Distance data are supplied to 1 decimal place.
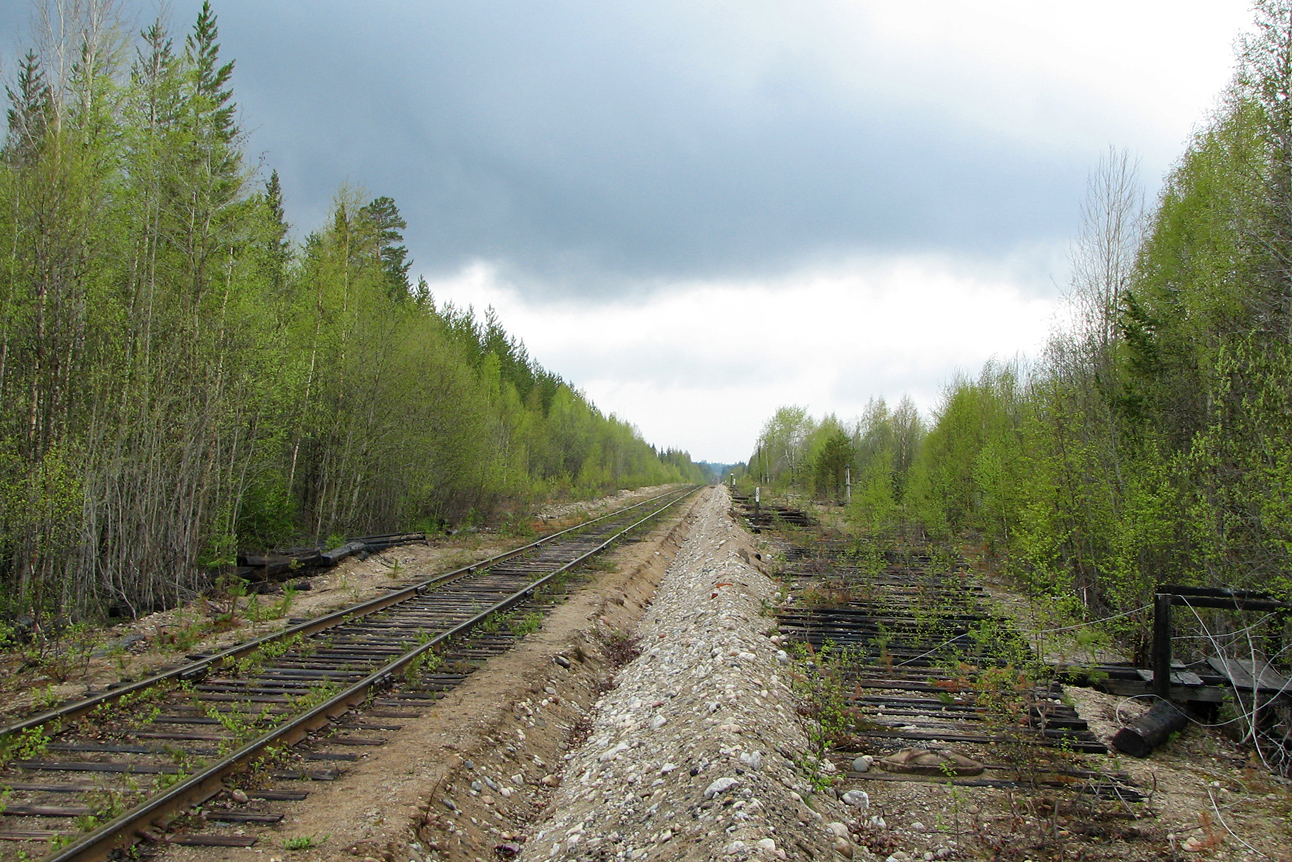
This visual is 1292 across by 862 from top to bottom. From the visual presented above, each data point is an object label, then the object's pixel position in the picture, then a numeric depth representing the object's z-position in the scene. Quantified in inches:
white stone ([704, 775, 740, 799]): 180.2
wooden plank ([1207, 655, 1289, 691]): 251.8
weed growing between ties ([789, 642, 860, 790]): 228.8
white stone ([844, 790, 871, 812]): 197.3
